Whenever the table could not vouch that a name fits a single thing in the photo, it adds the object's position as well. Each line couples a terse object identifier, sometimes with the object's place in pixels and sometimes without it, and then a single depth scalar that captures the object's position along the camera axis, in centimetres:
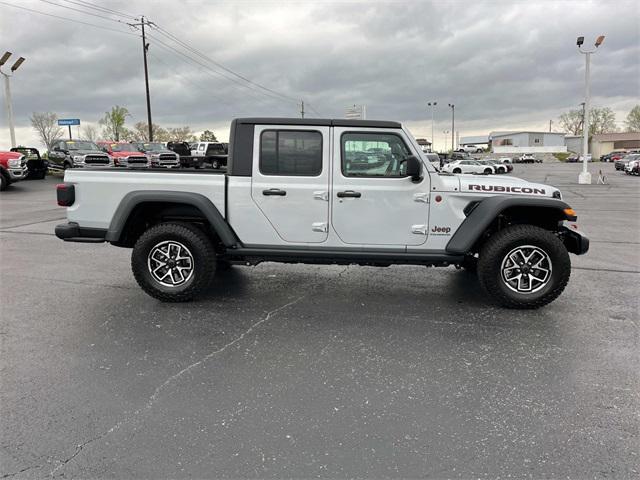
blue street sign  3538
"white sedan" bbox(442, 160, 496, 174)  3956
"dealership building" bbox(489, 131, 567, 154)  10650
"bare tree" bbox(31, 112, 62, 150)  7719
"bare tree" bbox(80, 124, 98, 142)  7900
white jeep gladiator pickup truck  457
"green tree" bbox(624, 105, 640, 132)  10394
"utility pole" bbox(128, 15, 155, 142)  3541
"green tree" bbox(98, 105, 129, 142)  6675
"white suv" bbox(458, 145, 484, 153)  10426
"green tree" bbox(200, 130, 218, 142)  7869
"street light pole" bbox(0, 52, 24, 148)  2636
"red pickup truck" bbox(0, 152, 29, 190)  1769
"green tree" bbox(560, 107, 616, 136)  11250
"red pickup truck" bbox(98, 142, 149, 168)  2319
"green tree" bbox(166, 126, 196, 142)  8973
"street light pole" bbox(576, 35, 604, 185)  2231
